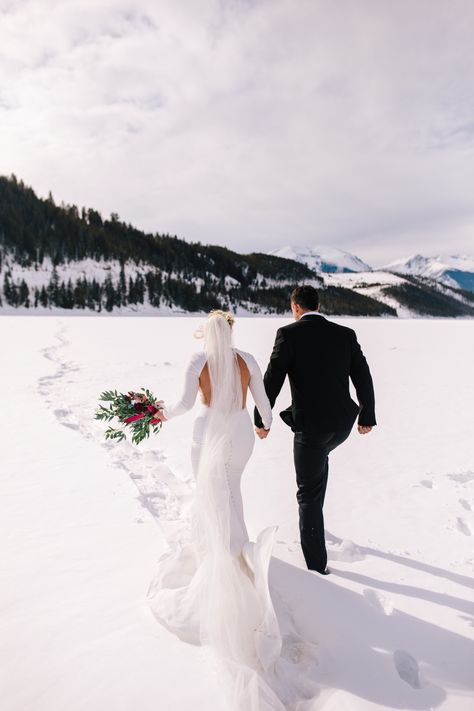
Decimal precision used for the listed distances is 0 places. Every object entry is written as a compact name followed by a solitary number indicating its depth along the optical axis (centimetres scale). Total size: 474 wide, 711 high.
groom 374
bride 266
